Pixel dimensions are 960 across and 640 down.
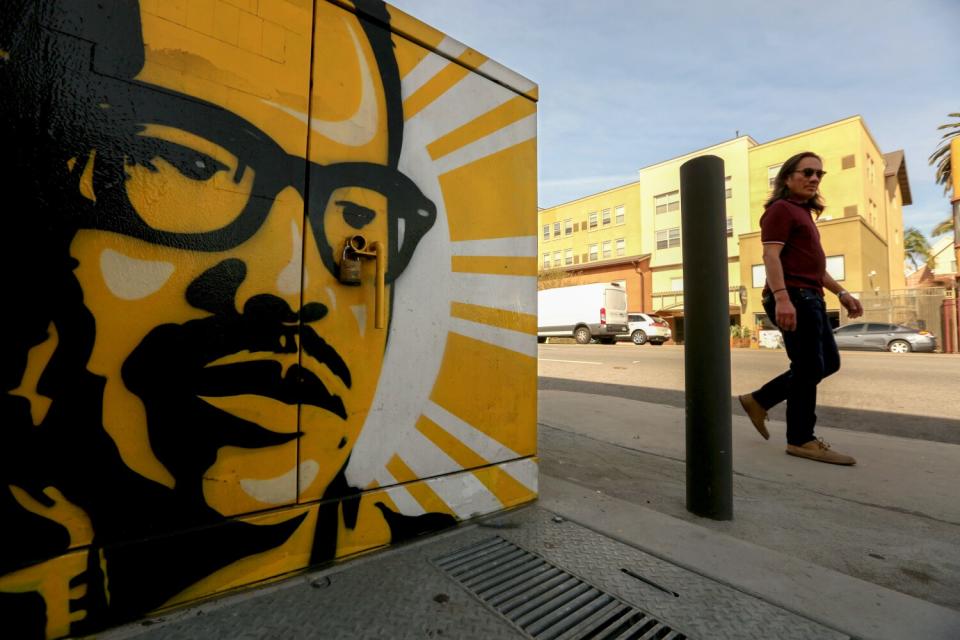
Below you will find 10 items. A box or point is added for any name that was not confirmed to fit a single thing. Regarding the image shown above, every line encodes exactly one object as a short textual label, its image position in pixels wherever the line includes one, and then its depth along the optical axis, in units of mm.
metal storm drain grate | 1272
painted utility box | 1168
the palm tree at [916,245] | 36012
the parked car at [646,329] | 21469
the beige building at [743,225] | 25547
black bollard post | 2045
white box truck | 20531
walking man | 2965
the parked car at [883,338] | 16297
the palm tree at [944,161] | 24481
